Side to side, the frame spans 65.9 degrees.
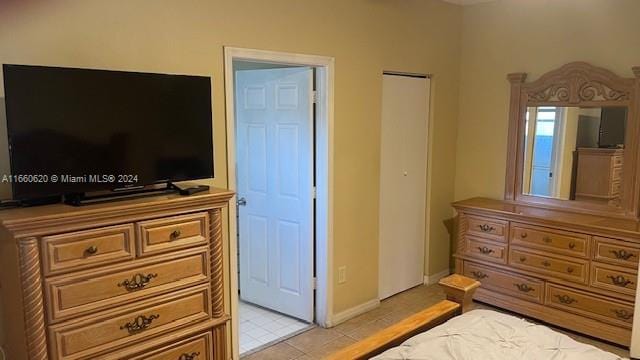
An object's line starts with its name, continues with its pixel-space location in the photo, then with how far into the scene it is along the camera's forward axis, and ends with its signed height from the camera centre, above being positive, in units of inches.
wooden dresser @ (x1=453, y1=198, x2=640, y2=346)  128.6 -37.4
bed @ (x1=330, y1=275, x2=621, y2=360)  69.6 -31.2
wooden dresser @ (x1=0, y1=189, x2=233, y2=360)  74.1 -25.1
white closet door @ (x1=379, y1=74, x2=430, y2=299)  159.2 -16.8
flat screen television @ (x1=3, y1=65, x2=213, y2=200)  77.1 +0.0
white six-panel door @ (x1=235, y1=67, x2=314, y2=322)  139.9 -16.3
